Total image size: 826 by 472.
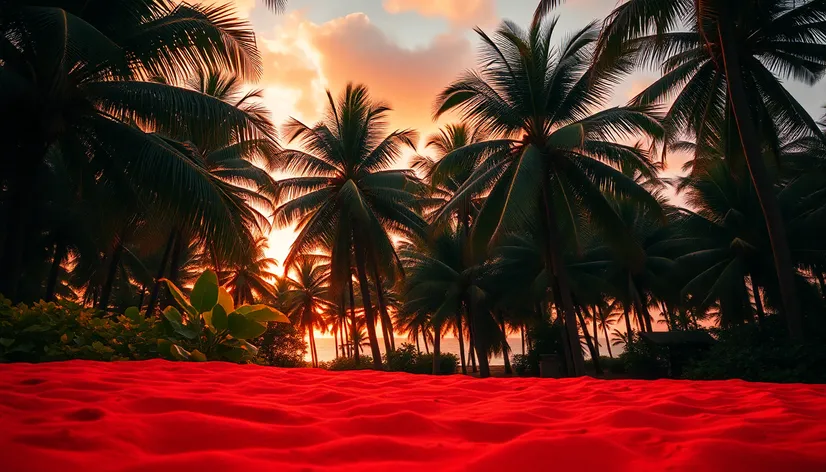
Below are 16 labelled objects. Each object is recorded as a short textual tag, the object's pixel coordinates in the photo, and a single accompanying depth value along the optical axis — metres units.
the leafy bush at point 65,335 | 3.90
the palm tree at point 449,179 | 17.86
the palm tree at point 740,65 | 8.34
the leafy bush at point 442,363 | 20.75
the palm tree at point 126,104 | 6.67
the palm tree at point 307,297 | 34.09
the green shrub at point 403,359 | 20.44
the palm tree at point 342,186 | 15.34
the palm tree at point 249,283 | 29.62
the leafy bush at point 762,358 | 7.57
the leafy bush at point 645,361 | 17.05
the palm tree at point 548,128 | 11.05
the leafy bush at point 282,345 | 17.72
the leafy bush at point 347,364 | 20.99
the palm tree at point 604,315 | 21.64
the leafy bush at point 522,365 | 20.41
